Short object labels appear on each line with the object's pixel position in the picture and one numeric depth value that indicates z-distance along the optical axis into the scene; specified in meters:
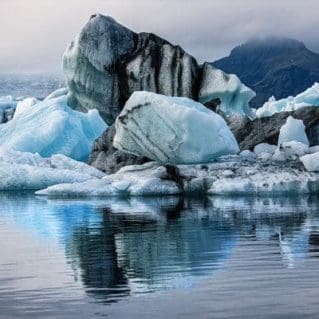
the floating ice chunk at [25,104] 44.46
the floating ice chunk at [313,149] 23.73
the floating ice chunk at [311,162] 22.05
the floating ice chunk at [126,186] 22.61
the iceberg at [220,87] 34.56
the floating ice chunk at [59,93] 42.07
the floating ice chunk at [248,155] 23.94
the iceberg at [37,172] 25.98
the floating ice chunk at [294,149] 23.38
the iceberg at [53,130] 30.73
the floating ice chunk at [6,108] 49.30
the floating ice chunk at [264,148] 26.44
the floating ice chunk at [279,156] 23.31
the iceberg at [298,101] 52.66
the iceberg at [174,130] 22.38
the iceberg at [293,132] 25.47
